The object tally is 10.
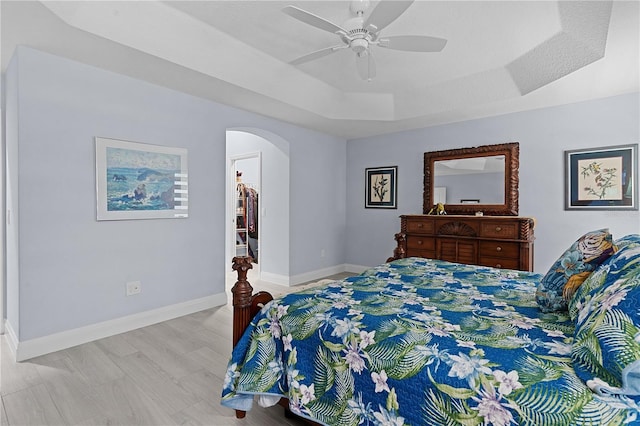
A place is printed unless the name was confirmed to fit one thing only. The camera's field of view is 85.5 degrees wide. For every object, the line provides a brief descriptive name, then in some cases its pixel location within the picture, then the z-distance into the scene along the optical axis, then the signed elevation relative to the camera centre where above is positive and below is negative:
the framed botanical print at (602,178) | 3.61 +0.34
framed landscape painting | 3.08 +0.27
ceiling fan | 2.08 +1.20
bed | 1.05 -0.53
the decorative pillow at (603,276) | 1.34 -0.27
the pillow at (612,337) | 1.00 -0.40
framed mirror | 4.34 +0.40
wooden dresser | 3.87 -0.37
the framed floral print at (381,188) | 5.46 +0.35
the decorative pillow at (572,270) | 1.62 -0.30
